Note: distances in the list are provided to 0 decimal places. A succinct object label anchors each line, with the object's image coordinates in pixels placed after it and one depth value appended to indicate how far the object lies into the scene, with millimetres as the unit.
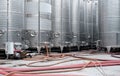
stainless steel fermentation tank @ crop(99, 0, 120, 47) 7307
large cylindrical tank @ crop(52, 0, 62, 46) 7529
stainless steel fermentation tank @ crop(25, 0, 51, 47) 6610
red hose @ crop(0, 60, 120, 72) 3360
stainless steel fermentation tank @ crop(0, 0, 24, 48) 5693
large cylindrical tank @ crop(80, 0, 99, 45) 9558
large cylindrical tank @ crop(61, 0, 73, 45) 7815
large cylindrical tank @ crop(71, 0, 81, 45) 8451
